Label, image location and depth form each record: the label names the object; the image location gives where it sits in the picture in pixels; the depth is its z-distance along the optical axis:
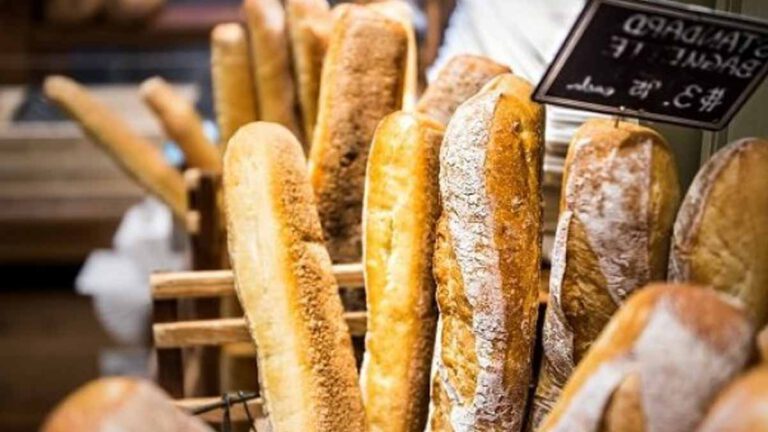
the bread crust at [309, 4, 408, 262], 1.13
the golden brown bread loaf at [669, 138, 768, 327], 0.70
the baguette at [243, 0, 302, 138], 1.49
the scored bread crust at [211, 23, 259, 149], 1.57
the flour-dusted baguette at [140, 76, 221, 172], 1.78
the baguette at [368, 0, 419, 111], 1.22
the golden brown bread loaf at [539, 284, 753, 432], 0.53
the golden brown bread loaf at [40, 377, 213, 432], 0.56
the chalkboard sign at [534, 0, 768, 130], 0.69
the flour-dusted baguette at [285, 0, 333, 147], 1.37
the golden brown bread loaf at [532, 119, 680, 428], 0.75
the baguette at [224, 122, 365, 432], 0.85
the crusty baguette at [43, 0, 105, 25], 2.40
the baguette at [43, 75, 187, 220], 1.85
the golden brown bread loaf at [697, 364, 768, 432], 0.46
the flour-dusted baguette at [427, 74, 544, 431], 0.79
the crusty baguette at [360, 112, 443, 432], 0.89
